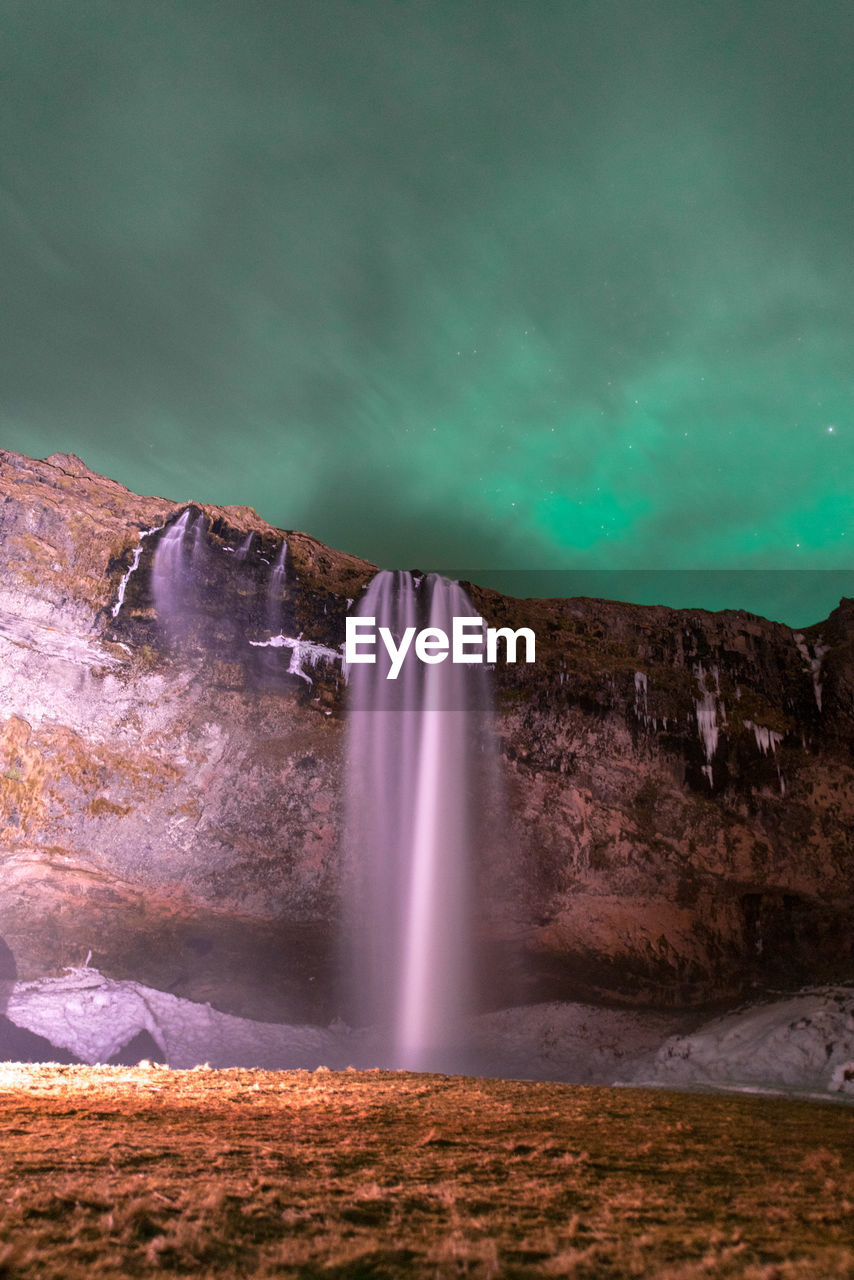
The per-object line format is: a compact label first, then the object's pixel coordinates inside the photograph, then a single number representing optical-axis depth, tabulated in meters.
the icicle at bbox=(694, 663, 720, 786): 26.20
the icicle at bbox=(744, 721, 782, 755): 26.28
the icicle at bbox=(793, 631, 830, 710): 27.31
